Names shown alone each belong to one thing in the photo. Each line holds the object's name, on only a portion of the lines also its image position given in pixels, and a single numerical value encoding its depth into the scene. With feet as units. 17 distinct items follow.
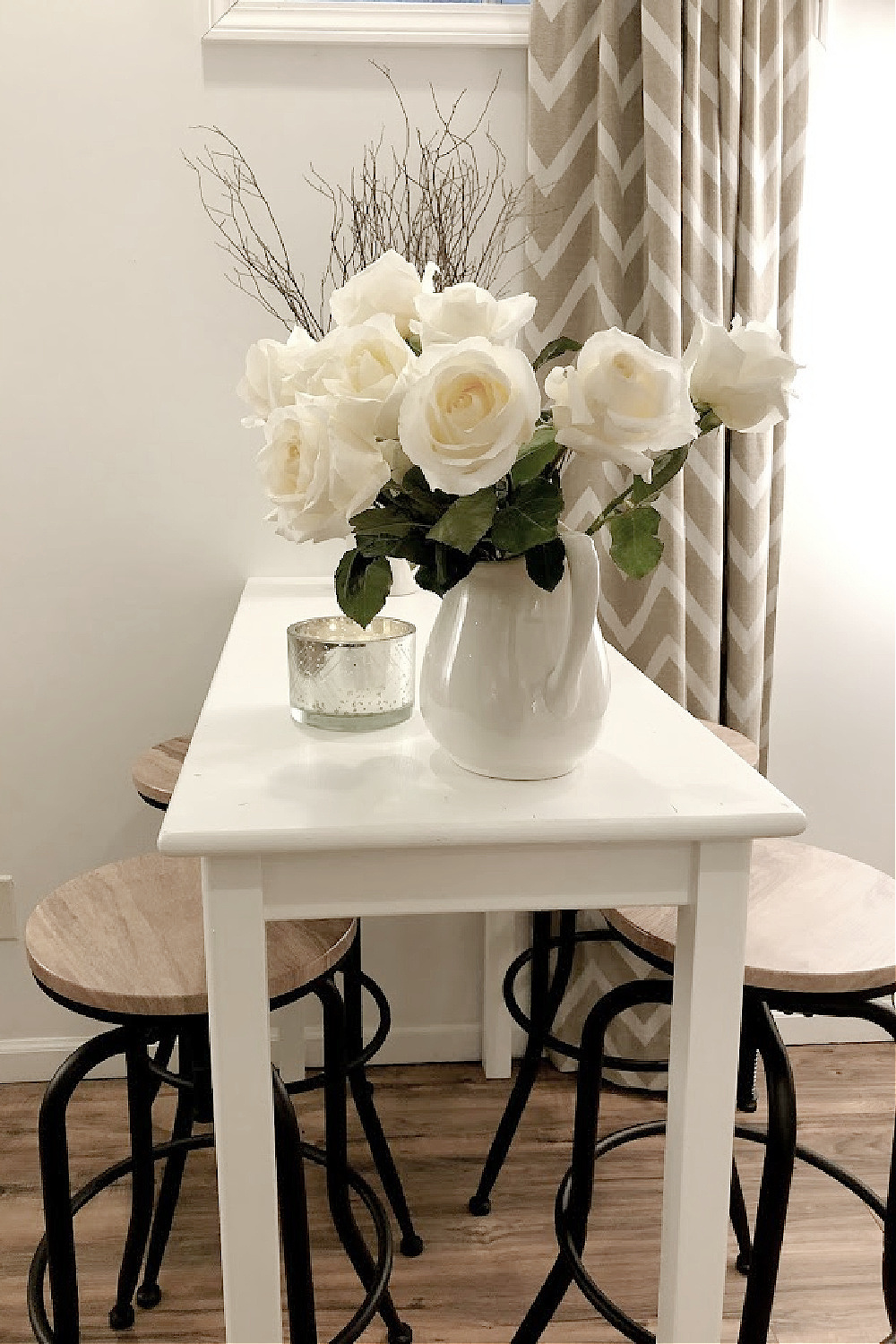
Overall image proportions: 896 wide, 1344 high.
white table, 3.50
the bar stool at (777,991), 4.36
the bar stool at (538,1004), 6.25
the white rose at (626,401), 3.12
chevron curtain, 6.37
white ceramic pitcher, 3.67
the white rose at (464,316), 3.34
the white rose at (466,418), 3.09
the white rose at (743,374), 3.33
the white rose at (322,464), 3.29
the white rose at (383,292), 3.55
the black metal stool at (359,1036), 5.91
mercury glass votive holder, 4.18
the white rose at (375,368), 3.29
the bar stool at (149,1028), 4.24
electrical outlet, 7.34
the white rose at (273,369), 3.64
